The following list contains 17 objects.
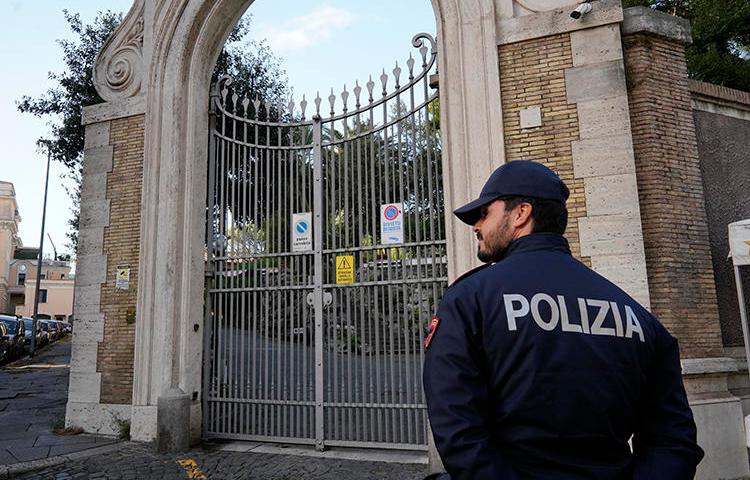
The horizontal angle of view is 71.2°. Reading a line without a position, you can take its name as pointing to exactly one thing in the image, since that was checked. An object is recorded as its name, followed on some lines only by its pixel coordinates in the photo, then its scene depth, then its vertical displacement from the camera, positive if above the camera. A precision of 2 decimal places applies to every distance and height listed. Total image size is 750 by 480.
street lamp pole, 21.86 +2.06
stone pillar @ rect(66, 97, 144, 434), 6.91 +0.66
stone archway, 5.64 +2.08
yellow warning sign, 6.14 +0.45
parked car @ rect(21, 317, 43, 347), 24.58 -0.80
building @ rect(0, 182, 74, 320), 51.28 +4.03
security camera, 5.41 +2.99
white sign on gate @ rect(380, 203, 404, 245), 5.96 +0.94
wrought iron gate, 5.83 +0.39
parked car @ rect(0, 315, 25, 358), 19.86 -0.65
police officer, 1.35 -0.20
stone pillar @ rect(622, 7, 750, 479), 4.98 +0.75
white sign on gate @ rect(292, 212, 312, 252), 6.42 +0.94
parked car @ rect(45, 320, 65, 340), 35.43 -0.96
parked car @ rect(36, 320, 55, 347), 28.14 -0.95
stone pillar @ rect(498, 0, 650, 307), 5.14 +1.88
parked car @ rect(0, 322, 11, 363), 17.80 -0.94
